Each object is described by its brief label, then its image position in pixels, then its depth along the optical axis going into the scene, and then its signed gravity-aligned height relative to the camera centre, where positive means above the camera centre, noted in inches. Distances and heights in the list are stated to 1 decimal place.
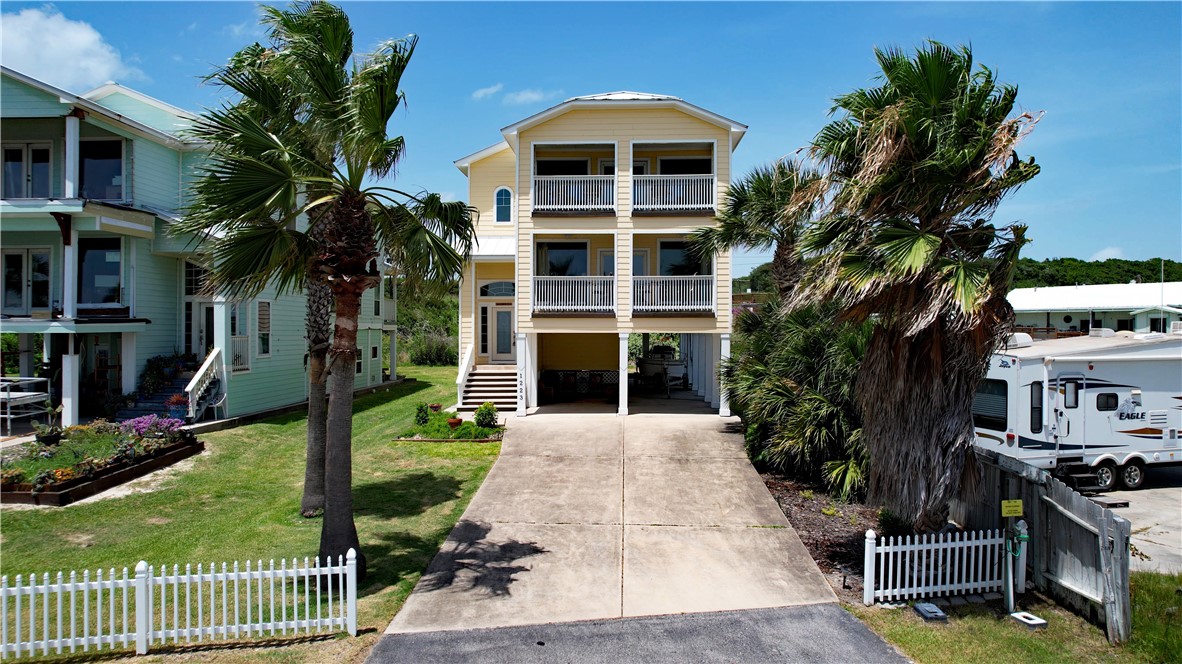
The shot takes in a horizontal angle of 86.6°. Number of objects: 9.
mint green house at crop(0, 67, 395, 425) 604.1 +75.5
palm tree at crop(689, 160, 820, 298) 538.9 +104.5
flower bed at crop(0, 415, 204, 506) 413.4 -94.7
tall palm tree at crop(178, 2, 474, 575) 281.1 +62.6
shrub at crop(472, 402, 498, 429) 613.8 -81.1
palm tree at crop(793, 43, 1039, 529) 284.7 +40.4
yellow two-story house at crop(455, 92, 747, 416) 699.4 +132.3
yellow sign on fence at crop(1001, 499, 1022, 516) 301.6 -82.9
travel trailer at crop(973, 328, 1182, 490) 479.5 -54.7
